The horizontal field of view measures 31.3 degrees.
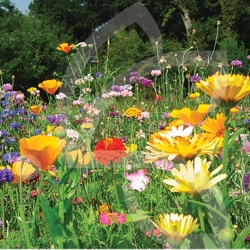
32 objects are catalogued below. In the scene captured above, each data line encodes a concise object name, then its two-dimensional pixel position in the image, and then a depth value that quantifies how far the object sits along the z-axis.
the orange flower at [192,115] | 0.70
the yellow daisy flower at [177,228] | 0.47
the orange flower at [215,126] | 0.75
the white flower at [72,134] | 1.22
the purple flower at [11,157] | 1.18
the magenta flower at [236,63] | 2.31
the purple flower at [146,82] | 2.06
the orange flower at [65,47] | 1.88
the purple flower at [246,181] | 0.80
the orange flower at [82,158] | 0.78
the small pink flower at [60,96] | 1.90
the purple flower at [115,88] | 1.99
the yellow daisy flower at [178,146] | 0.55
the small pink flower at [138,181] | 0.92
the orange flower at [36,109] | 1.55
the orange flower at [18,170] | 0.81
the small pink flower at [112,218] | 0.66
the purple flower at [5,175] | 0.79
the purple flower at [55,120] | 1.43
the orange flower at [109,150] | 0.75
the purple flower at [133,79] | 2.20
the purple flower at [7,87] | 2.10
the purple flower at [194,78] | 2.14
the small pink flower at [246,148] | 0.87
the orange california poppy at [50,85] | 1.50
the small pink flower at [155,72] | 2.17
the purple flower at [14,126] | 1.68
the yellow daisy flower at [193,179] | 0.49
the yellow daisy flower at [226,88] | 0.55
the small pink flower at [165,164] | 0.99
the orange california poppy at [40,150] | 0.60
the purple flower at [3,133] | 1.46
